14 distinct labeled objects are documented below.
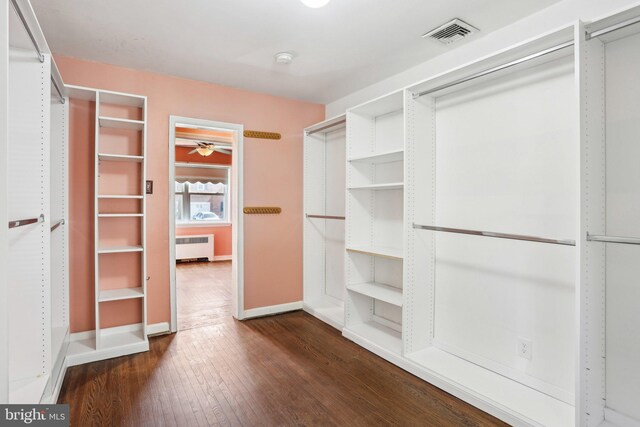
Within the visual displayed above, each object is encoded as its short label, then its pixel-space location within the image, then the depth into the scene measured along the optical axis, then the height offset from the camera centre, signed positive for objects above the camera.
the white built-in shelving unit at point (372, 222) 3.23 -0.09
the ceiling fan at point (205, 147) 6.69 +1.30
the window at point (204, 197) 7.95 +0.39
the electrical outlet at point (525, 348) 2.25 -0.91
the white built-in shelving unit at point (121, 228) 2.93 -0.14
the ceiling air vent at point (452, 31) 2.37 +1.31
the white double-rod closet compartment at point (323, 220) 4.05 -0.09
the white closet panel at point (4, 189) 1.10 +0.08
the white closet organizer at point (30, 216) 1.83 -0.02
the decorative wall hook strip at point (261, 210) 3.86 +0.03
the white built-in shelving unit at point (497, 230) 2.07 -0.12
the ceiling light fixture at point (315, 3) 1.96 +1.22
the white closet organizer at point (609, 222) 1.68 -0.05
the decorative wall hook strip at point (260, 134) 3.85 +0.90
